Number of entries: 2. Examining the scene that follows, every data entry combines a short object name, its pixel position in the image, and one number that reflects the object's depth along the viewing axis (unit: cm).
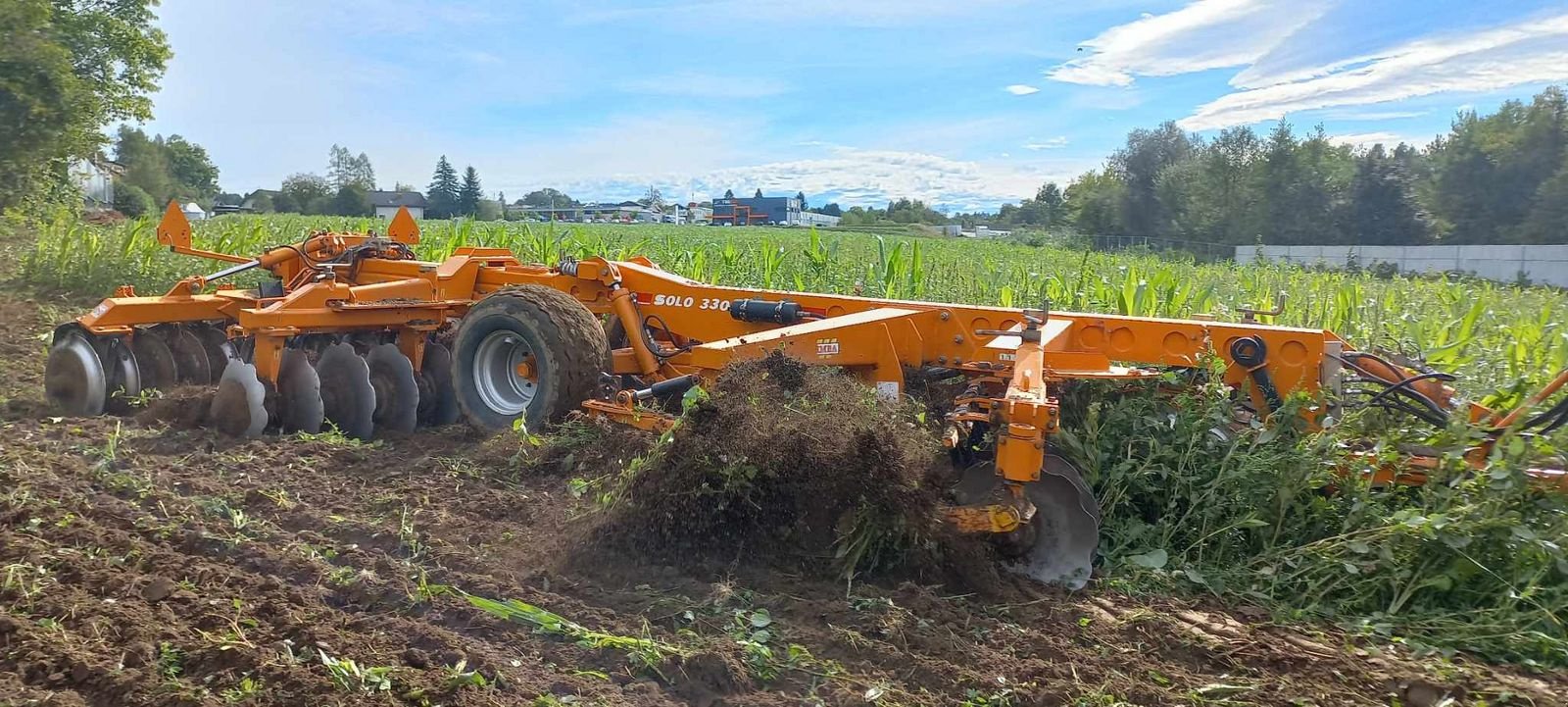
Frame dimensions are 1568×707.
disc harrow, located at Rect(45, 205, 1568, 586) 443
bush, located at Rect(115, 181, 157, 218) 5244
